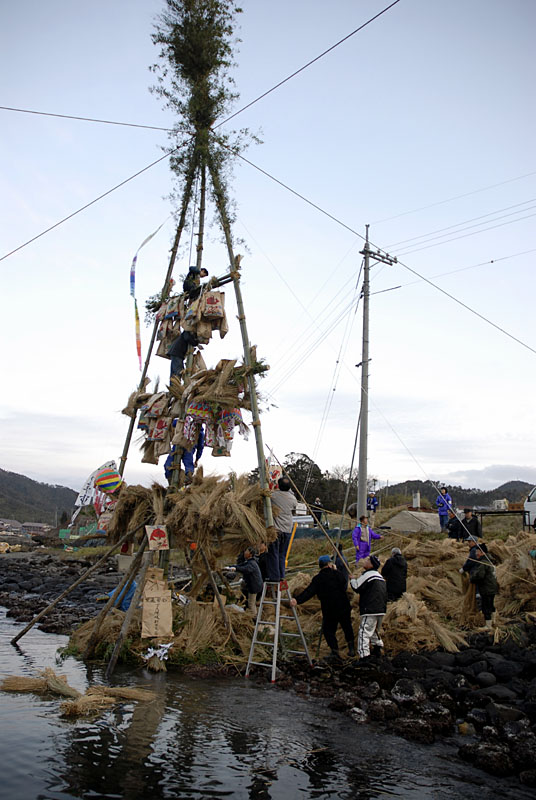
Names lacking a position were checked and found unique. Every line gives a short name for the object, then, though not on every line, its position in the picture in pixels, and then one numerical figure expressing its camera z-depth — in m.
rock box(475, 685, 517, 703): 8.21
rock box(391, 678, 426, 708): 7.96
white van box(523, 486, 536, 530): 19.35
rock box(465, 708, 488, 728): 7.37
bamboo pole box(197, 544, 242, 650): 10.14
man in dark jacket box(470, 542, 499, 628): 11.99
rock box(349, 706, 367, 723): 7.51
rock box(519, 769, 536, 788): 5.76
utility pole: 19.17
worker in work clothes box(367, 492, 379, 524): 25.39
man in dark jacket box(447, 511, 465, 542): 17.42
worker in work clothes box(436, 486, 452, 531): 22.58
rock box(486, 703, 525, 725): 7.23
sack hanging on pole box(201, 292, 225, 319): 10.55
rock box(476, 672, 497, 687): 8.90
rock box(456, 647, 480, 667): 9.88
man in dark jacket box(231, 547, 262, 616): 11.95
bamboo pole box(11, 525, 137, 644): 10.18
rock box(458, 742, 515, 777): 5.97
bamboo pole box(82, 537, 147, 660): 10.18
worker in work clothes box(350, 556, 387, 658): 10.10
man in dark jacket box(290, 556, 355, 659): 10.37
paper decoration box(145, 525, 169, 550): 9.95
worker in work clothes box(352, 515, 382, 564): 14.97
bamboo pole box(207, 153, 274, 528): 9.70
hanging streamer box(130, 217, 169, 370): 11.98
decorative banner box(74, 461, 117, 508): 11.01
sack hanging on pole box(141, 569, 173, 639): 9.71
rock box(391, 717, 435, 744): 6.83
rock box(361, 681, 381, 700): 8.30
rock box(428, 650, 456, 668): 9.87
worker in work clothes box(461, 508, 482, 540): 14.15
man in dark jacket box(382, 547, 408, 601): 12.42
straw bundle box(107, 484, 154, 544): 10.57
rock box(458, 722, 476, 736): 7.21
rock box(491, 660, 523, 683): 9.14
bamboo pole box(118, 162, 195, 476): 11.44
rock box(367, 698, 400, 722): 7.54
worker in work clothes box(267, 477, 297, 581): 9.66
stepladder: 9.16
